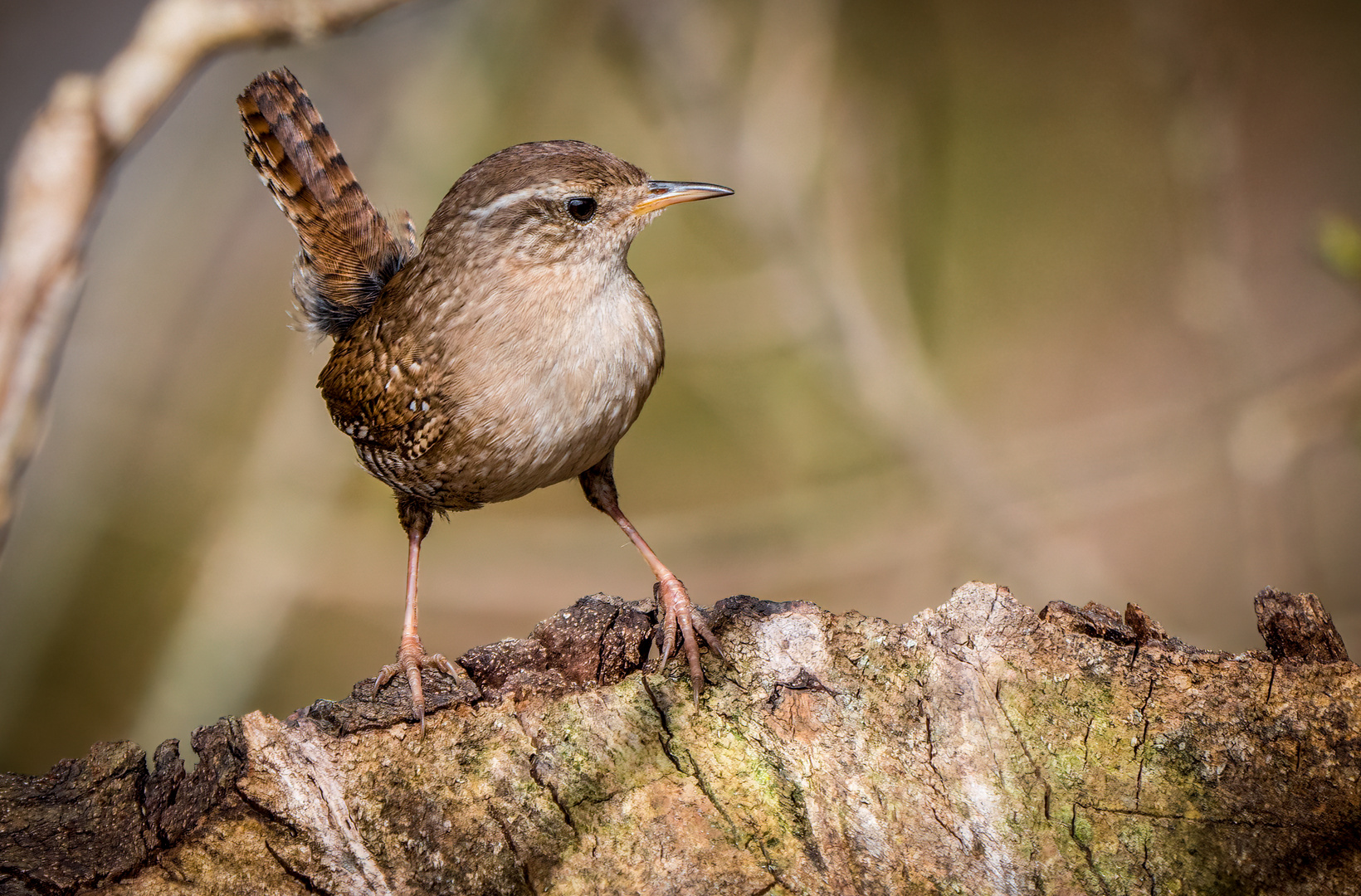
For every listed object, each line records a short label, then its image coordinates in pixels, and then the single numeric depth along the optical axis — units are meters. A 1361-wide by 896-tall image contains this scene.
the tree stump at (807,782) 3.21
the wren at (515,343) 3.25
